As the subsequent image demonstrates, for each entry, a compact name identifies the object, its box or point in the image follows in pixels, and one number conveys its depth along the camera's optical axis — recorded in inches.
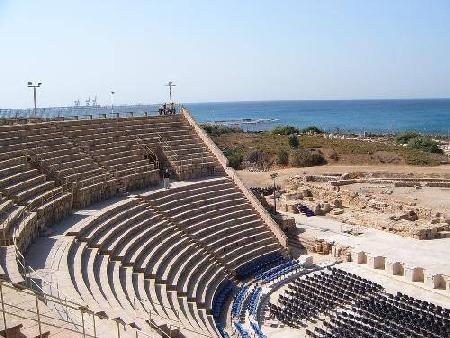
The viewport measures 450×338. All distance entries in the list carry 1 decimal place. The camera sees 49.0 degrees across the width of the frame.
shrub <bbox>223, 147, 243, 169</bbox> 2159.2
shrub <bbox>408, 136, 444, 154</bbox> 2583.7
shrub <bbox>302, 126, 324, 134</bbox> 3312.5
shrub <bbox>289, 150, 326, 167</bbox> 2159.2
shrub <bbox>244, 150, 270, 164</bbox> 2262.6
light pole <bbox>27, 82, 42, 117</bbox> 1179.3
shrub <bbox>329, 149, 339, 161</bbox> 2208.9
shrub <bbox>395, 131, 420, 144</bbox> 3038.9
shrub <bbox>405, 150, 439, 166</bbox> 2065.1
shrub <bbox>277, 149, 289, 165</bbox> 2207.2
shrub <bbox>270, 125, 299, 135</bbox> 3068.4
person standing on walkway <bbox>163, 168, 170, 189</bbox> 1154.2
